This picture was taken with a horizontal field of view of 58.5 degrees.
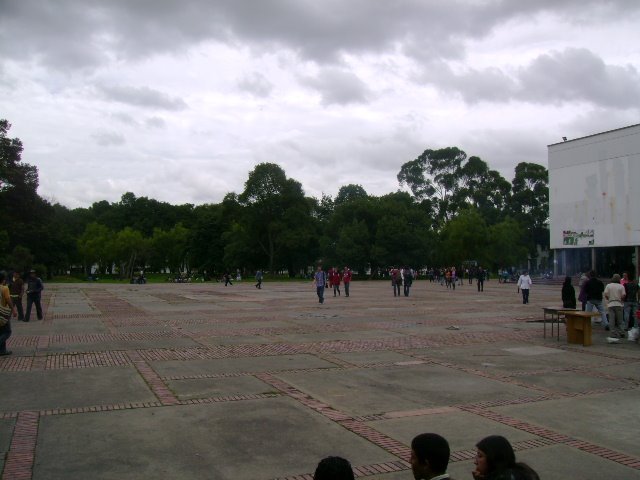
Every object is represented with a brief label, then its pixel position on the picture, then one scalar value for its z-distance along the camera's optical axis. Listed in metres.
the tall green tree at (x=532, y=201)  92.06
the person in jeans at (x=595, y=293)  15.73
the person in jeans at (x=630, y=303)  14.62
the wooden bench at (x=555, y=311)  13.44
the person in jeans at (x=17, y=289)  17.80
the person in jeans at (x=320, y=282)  24.84
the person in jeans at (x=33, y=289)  17.91
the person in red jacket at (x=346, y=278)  30.77
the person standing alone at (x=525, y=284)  25.03
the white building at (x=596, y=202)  49.28
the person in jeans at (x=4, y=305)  10.96
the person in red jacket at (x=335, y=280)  32.19
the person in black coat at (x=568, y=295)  16.19
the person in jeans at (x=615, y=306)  14.16
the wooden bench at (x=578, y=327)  12.98
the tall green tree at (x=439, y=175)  92.75
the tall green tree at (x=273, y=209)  74.00
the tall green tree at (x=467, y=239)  69.69
